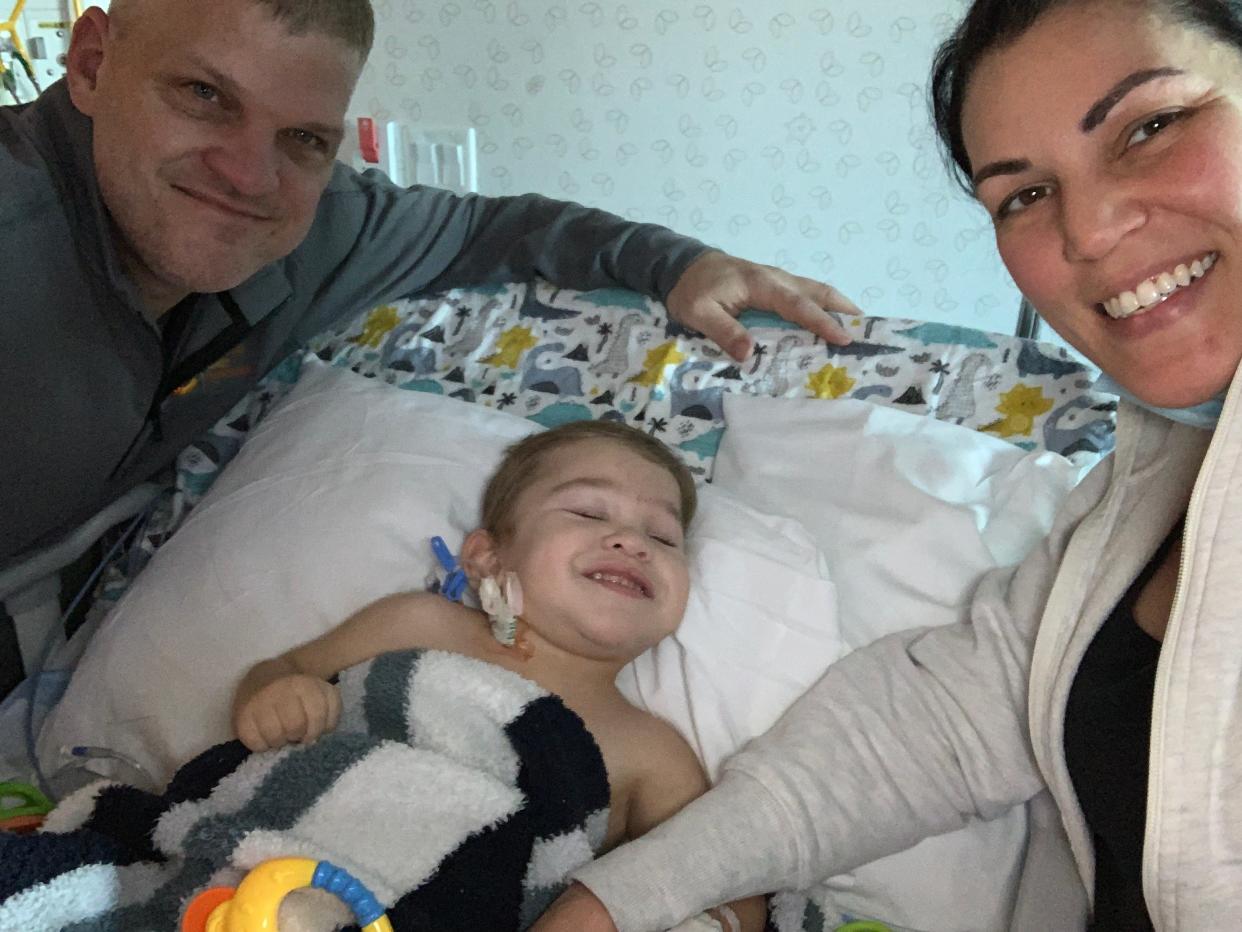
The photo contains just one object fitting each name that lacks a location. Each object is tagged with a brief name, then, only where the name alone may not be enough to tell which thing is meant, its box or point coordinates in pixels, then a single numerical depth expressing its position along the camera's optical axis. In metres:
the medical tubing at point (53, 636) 1.25
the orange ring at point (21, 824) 1.07
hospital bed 1.34
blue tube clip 1.19
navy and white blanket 0.83
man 1.20
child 1.10
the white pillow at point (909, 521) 1.03
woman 0.74
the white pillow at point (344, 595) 1.15
